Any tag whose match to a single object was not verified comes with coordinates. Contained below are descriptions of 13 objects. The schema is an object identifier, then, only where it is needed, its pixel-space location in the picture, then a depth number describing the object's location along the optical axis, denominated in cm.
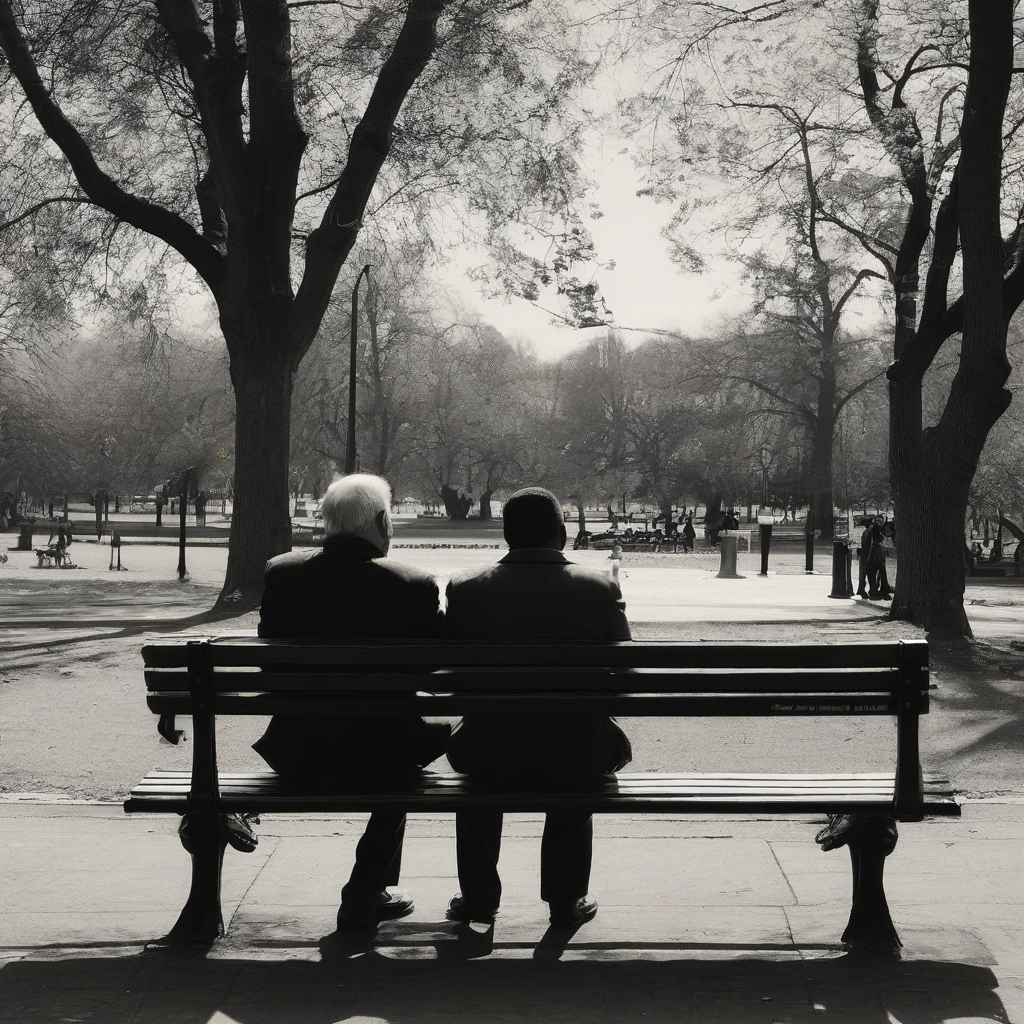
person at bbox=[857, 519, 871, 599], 2269
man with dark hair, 387
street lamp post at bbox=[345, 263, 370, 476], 3136
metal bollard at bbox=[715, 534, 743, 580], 3022
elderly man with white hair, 390
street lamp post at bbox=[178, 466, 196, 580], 2784
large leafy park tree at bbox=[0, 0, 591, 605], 1493
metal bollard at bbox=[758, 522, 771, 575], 3152
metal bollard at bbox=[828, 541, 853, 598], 2319
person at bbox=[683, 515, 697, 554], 4647
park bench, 371
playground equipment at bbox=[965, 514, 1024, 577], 4088
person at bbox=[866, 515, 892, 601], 2216
